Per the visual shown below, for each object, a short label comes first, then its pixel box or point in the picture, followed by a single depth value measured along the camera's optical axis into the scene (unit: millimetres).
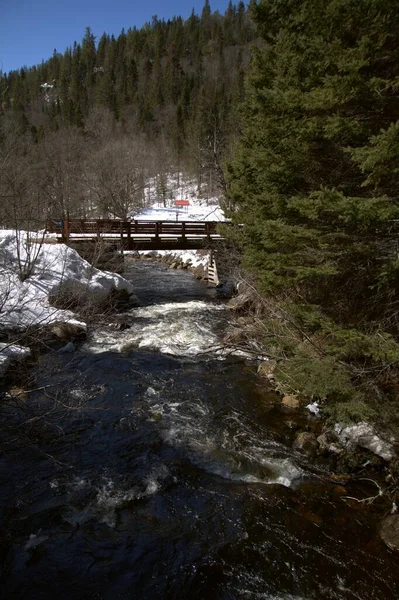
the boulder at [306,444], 6871
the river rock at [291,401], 8547
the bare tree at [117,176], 38188
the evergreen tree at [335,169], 5531
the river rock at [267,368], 9992
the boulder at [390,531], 4895
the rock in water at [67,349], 11273
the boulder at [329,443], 6809
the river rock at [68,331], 12159
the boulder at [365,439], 6492
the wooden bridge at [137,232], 19562
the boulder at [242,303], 15492
